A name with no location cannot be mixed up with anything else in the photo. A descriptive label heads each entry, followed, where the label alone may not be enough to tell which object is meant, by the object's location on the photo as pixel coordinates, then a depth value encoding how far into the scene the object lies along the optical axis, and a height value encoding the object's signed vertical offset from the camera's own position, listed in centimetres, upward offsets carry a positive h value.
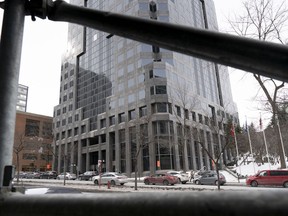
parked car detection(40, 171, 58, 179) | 5866 -51
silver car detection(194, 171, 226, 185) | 3094 -143
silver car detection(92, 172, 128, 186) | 3331 -104
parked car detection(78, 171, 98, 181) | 4768 -65
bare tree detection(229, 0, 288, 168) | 1980 +721
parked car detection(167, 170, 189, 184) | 3453 -113
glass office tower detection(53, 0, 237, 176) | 4850 +1576
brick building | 8269 +1292
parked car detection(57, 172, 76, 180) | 5274 -87
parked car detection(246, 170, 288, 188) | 2483 -132
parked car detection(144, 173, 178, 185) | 3203 -129
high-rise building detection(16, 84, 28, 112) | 14352 +4255
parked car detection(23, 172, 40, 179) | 5931 -52
